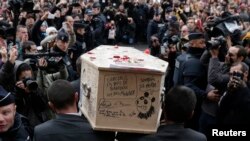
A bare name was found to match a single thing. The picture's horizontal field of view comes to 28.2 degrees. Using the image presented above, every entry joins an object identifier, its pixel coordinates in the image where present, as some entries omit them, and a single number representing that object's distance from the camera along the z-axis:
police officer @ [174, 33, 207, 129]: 5.56
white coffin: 2.86
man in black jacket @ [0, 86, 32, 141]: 3.34
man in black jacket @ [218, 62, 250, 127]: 4.58
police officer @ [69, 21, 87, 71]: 8.35
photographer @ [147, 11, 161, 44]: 13.82
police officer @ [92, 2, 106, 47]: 11.96
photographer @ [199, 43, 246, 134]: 5.04
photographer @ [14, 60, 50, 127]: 4.82
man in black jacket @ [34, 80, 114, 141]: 2.98
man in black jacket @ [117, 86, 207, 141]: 3.02
